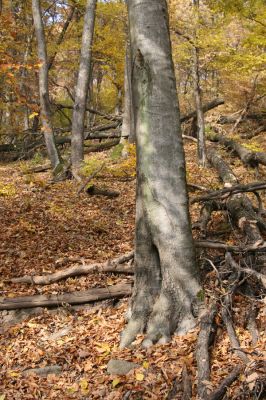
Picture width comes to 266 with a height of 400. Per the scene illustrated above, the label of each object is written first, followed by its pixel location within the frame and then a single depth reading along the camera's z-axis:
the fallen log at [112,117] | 18.61
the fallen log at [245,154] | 12.23
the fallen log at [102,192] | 10.20
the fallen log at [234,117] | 18.06
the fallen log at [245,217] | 5.68
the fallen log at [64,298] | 5.40
